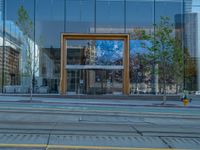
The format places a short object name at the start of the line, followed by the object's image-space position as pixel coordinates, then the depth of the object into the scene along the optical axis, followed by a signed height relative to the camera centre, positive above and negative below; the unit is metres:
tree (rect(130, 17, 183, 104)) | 21.53 +2.35
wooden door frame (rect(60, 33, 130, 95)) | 26.39 +2.99
